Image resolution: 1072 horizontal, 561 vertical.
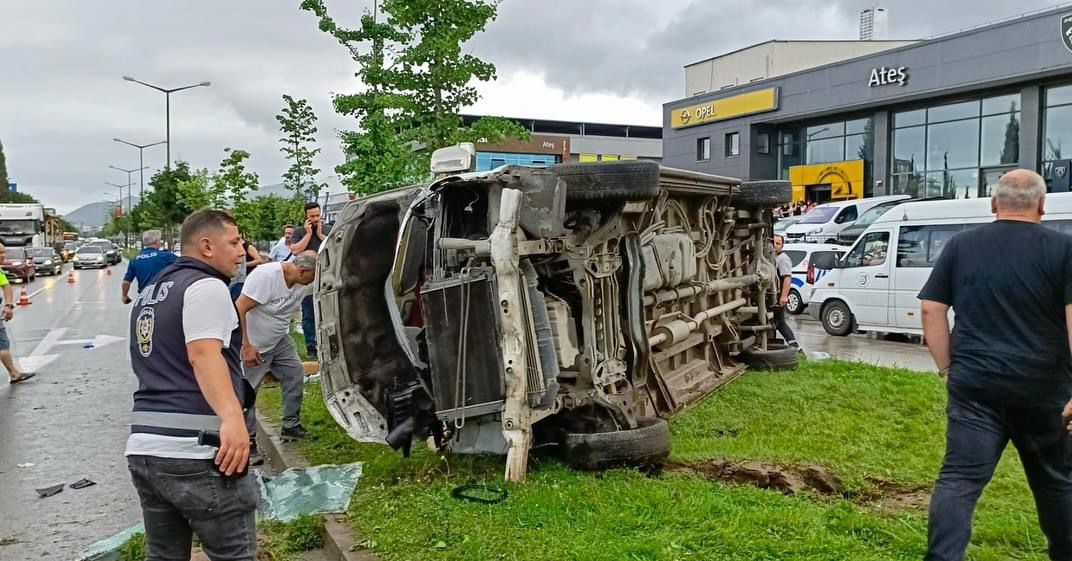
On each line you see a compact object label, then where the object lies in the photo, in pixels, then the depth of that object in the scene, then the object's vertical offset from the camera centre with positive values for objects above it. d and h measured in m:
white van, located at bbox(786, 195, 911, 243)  23.91 +1.28
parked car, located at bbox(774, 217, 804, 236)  25.81 +1.22
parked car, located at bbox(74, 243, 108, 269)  44.72 -0.40
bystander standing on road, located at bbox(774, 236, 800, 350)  10.34 -0.33
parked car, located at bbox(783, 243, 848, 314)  16.91 -0.22
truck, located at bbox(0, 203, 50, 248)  37.31 +1.14
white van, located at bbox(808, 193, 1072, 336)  12.40 -0.04
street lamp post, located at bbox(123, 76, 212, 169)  30.86 +5.90
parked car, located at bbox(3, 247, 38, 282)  29.53 -0.52
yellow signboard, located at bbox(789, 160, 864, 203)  34.66 +3.49
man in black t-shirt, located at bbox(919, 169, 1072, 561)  3.43 -0.43
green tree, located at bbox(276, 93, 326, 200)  14.80 +1.90
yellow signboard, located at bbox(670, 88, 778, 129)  36.66 +7.08
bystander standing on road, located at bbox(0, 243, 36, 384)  9.73 -1.09
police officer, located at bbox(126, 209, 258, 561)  2.99 -0.60
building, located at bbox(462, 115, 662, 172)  49.78 +8.01
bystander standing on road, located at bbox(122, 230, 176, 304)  8.66 -0.09
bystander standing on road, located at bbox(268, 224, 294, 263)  10.39 +0.07
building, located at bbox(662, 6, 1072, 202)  27.31 +5.77
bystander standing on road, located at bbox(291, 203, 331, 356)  8.69 +0.24
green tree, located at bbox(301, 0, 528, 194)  10.43 +2.08
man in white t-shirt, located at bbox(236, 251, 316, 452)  6.06 -0.54
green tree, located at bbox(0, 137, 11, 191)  91.81 +8.59
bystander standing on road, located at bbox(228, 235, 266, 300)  9.77 -0.11
